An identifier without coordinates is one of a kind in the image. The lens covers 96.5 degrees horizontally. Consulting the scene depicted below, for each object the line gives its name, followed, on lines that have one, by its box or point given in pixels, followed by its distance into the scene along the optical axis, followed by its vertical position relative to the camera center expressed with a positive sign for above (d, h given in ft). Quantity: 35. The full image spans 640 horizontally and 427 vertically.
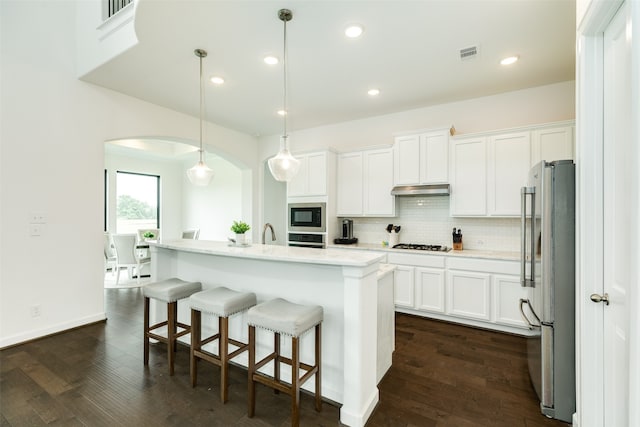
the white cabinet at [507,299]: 10.38 -3.18
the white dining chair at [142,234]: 20.56 -1.56
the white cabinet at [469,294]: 10.89 -3.19
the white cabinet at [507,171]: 11.15 +1.69
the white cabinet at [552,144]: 10.43 +2.59
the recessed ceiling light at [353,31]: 7.93 +5.18
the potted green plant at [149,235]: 20.12 -1.58
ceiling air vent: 8.93 +5.15
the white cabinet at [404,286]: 12.32 -3.21
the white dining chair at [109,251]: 19.22 -2.70
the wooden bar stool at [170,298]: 7.93 -2.42
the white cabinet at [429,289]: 11.73 -3.19
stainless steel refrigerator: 6.12 -1.64
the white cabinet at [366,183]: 14.03 +1.52
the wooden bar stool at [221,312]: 6.86 -2.46
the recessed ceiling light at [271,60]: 9.53 +5.20
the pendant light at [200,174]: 10.87 +1.48
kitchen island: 6.07 -2.09
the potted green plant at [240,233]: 8.80 -0.62
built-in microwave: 15.10 -0.23
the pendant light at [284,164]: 8.76 +1.50
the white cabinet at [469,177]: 11.91 +1.55
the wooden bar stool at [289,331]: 5.86 -2.46
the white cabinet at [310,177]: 15.12 +1.95
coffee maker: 14.94 -1.19
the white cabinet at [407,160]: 13.15 +2.49
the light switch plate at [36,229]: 10.22 -0.59
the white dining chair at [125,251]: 17.72 -2.39
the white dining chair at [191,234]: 21.11 -1.58
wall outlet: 10.23 -3.52
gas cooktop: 12.50 -1.56
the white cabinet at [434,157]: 12.53 +2.49
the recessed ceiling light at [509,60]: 9.49 +5.17
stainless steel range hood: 12.46 +1.04
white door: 4.28 -0.01
